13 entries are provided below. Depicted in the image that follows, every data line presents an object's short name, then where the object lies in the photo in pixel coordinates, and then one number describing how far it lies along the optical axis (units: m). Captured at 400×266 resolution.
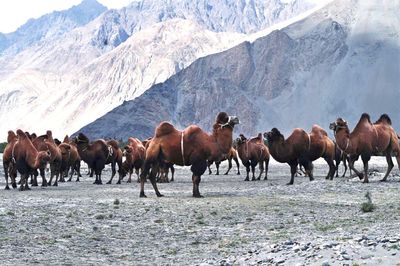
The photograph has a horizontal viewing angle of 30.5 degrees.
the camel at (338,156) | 34.04
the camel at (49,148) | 29.34
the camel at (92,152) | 33.38
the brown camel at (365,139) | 26.45
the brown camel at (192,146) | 21.70
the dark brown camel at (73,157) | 34.87
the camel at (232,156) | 45.44
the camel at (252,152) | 35.69
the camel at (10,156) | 26.94
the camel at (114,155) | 34.91
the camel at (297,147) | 27.30
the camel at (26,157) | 26.05
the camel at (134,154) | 34.62
